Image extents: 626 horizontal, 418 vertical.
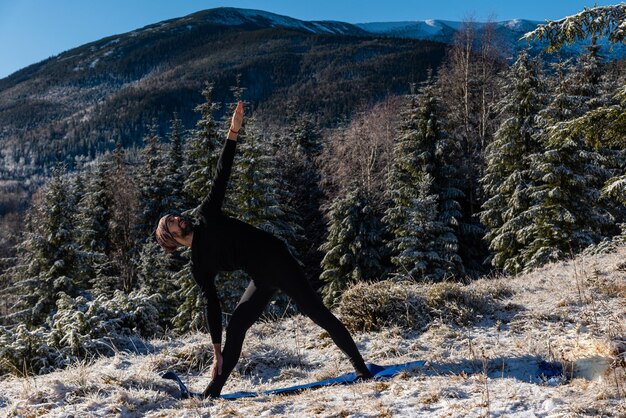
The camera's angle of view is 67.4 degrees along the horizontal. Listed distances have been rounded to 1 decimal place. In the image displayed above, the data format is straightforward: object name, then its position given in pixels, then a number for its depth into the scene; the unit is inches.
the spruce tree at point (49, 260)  844.6
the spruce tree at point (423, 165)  926.4
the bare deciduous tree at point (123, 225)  1178.0
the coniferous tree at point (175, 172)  1135.3
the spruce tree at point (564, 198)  636.1
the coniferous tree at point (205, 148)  855.7
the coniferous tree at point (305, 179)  1288.1
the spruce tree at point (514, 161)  758.5
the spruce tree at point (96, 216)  1163.3
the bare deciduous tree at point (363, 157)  1163.9
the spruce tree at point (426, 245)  734.5
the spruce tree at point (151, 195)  1143.0
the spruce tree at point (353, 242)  925.2
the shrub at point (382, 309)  210.4
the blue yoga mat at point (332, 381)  150.6
